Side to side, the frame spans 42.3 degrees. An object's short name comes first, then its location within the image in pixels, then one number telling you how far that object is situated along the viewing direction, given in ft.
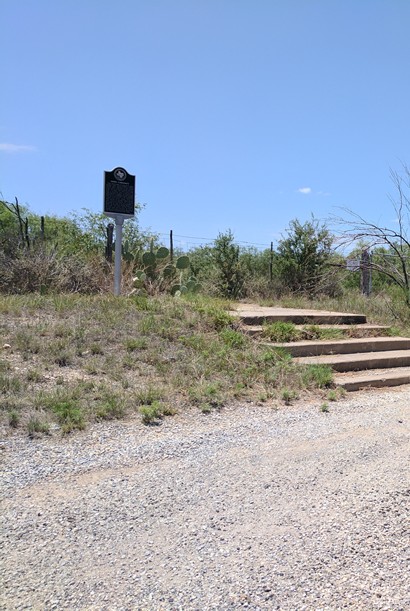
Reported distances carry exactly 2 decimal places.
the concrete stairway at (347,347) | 24.38
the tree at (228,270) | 46.47
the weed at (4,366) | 18.36
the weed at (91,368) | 19.67
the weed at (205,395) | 18.76
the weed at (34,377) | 18.16
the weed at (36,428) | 14.74
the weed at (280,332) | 26.13
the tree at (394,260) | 40.19
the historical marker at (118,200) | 31.27
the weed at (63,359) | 20.13
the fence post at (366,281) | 48.53
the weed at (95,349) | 21.35
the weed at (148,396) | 17.88
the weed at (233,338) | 24.21
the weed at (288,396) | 20.22
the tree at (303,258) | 49.42
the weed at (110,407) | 16.39
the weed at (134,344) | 22.12
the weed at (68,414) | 15.26
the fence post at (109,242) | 39.04
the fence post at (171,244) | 44.93
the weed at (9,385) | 16.94
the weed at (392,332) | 31.35
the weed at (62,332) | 22.31
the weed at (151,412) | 16.63
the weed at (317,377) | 21.98
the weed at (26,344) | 20.45
